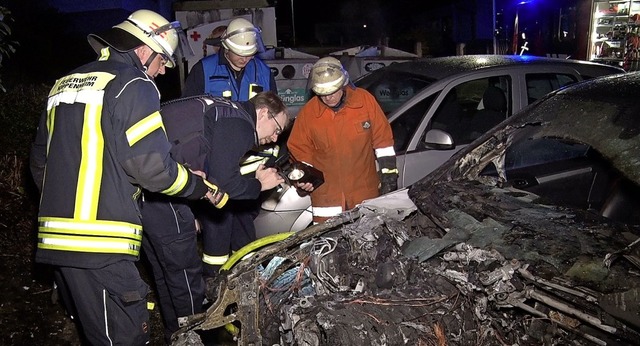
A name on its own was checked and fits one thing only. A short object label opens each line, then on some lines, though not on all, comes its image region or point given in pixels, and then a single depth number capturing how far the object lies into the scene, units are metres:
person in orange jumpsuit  4.05
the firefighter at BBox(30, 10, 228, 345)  2.62
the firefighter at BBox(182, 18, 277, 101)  4.55
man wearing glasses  3.31
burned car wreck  2.21
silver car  4.38
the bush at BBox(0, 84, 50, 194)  6.09
